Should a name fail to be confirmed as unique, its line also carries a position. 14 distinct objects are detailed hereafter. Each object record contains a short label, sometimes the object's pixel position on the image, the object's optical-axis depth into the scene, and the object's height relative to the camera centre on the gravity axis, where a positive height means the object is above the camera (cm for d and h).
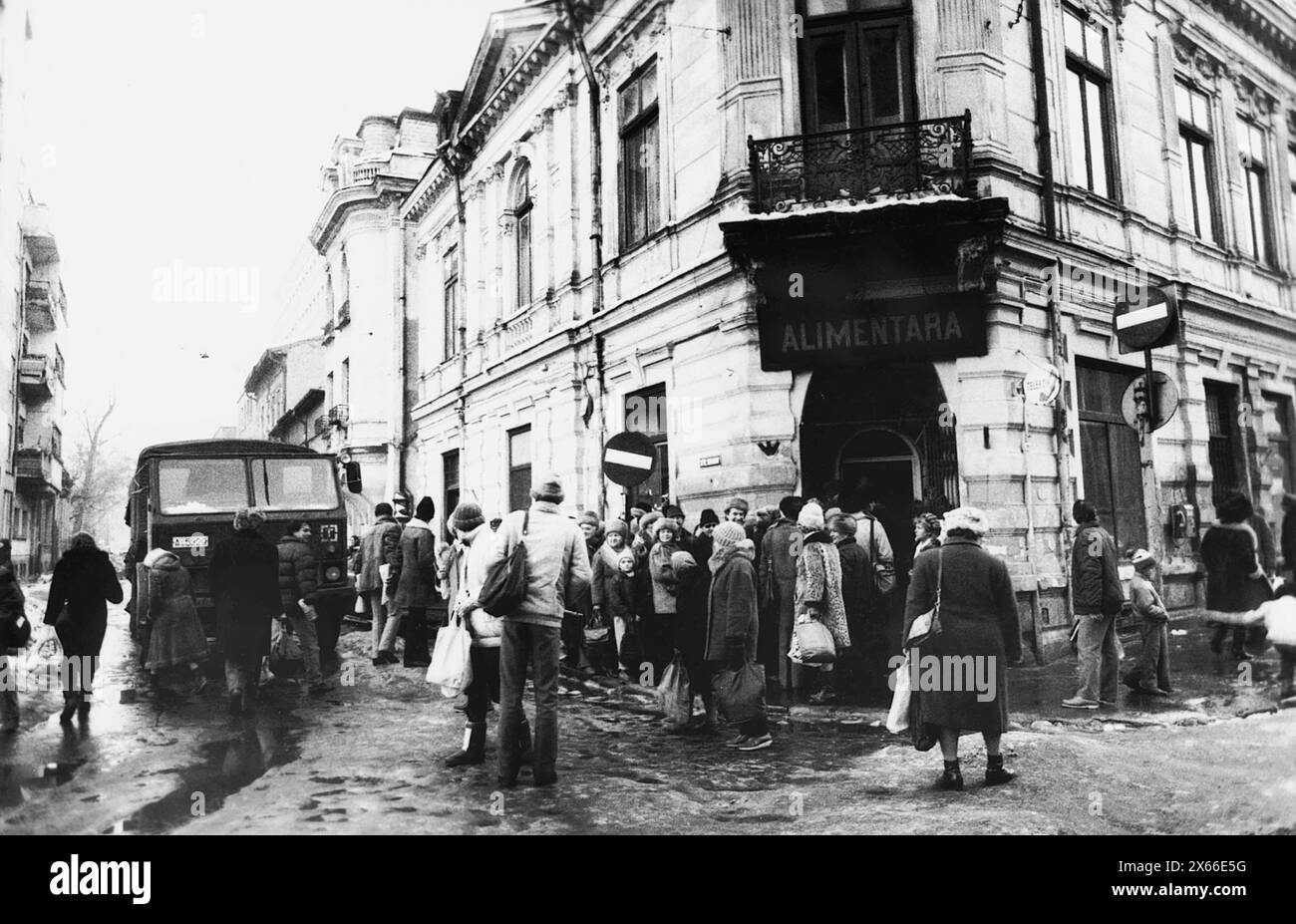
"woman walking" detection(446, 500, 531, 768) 523 -52
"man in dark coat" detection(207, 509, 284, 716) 652 -22
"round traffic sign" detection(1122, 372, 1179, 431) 808 +128
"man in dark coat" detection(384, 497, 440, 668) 851 -9
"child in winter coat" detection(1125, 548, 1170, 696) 649 -74
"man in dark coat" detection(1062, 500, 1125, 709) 638 -48
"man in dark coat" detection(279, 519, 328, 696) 760 -24
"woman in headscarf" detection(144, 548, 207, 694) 694 -48
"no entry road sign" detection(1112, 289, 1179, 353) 795 +203
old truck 784 +67
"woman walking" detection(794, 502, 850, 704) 654 -23
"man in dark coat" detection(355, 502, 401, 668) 912 +4
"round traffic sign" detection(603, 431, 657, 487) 812 +91
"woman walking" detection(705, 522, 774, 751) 584 -46
